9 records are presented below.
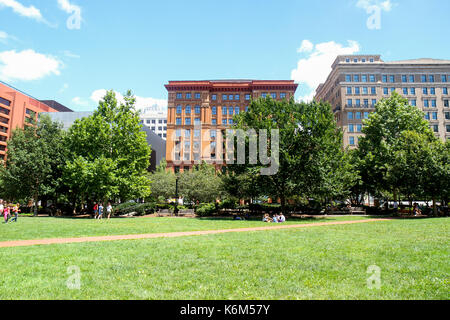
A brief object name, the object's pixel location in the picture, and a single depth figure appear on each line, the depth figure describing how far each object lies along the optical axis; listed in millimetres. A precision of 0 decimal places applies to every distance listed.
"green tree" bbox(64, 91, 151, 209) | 26578
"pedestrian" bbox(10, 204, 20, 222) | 20673
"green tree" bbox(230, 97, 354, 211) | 24453
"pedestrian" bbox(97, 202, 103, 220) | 26070
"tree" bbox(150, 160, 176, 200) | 36250
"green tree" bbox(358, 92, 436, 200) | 32594
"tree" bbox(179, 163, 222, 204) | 32375
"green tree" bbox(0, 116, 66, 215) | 30938
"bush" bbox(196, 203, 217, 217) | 27766
